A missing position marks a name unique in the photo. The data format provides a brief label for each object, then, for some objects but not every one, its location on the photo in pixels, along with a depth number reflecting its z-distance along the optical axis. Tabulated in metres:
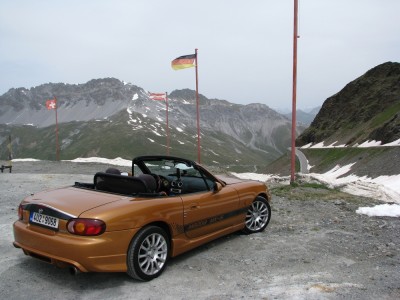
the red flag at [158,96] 36.72
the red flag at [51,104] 35.20
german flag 27.70
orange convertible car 4.79
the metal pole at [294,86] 16.11
